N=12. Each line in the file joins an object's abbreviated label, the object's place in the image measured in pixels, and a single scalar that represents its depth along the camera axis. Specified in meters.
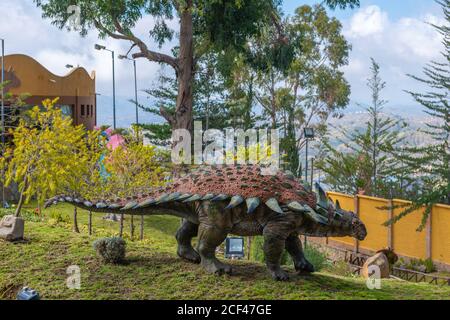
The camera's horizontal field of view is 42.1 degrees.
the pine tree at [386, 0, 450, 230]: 14.65
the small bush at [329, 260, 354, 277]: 12.18
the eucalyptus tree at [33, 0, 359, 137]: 15.95
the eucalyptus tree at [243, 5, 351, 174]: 29.89
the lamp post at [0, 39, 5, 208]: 17.77
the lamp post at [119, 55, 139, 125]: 25.23
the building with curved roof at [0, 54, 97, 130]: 24.92
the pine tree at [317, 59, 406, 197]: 22.67
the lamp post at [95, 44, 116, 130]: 19.05
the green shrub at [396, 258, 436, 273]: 13.87
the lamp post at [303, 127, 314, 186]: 14.31
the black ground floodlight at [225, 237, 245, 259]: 11.55
